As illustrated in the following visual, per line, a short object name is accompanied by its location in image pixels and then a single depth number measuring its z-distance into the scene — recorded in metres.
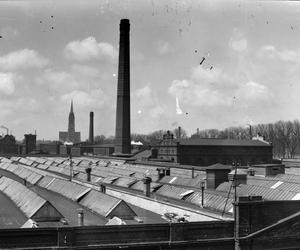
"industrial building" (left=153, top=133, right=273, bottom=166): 95.38
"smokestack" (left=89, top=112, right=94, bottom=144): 144.01
